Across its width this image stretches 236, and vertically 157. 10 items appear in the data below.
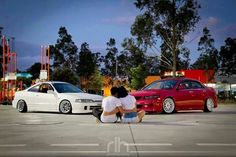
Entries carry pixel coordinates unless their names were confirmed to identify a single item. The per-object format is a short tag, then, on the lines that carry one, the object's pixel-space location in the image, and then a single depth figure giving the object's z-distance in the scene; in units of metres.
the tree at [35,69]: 154.66
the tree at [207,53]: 67.31
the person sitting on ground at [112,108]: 15.09
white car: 21.94
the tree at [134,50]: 60.16
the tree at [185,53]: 61.16
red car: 21.38
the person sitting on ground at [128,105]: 15.23
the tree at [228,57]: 85.58
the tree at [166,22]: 57.81
